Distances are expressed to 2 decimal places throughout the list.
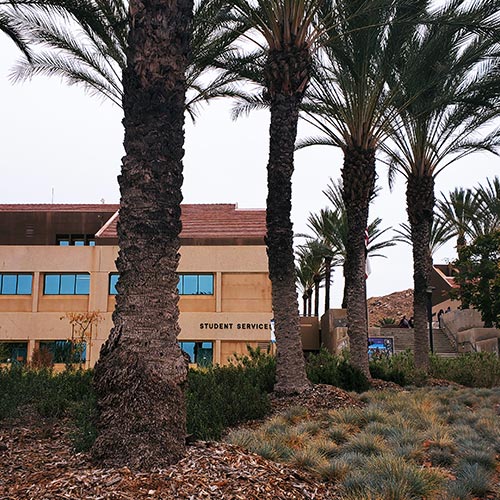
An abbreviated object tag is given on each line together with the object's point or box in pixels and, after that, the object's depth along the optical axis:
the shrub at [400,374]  17.15
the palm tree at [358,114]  15.98
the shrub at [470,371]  19.31
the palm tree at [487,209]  33.86
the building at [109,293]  34.59
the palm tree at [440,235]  43.59
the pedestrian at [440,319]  41.47
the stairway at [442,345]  35.72
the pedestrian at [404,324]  42.38
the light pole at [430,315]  31.87
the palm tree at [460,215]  37.84
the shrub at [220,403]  8.52
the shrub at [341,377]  14.68
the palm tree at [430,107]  16.67
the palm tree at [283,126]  12.71
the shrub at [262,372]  13.14
